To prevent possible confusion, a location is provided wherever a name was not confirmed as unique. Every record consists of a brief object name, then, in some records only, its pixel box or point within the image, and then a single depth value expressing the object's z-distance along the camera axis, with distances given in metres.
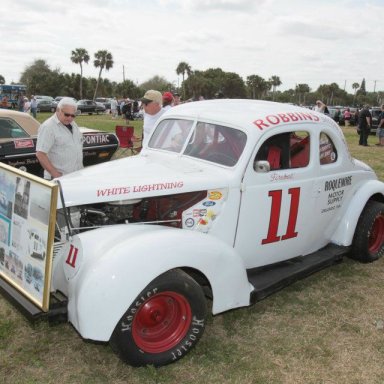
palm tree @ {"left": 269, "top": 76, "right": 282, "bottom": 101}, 104.66
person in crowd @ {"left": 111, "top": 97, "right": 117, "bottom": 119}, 31.08
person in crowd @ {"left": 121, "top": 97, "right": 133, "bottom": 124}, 25.94
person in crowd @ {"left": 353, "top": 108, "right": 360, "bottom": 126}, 28.39
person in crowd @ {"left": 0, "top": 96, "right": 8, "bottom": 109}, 24.40
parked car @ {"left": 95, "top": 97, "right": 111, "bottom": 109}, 41.08
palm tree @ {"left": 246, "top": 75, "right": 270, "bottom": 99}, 90.00
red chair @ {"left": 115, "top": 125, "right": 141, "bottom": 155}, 10.70
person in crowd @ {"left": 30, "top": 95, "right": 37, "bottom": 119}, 27.29
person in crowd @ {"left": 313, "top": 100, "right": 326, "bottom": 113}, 15.30
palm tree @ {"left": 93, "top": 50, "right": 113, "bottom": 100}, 71.00
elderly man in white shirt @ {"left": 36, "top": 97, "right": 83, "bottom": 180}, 4.75
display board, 2.72
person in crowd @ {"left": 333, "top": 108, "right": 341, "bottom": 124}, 30.02
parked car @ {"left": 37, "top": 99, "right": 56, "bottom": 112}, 35.03
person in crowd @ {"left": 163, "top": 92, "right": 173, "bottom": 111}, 7.50
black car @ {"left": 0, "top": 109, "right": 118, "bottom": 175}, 7.41
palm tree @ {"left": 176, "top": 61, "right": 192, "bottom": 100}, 89.31
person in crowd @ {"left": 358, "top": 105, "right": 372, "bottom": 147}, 16.33
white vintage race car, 2.92
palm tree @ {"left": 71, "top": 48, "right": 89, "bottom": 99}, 68.81
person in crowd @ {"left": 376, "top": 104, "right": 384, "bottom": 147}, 16.83
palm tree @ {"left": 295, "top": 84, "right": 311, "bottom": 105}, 100.36
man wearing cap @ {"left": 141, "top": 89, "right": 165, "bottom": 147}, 5.86
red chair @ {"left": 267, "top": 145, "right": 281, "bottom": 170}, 4.05
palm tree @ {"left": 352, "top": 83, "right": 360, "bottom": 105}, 124.91
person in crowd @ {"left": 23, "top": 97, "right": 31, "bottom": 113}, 28.47
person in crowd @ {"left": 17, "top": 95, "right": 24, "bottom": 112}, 30.20
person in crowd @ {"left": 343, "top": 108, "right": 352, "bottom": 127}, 28.17
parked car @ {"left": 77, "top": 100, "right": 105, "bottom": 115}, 35.42
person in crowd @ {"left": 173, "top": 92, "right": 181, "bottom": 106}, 13.41
